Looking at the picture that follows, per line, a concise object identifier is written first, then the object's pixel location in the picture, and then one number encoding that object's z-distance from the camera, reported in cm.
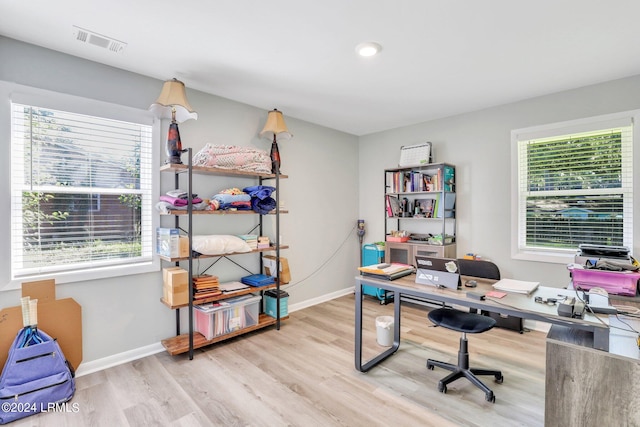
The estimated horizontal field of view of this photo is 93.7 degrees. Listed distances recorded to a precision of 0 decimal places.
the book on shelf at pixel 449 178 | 378
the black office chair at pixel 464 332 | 207
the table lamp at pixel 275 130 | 343
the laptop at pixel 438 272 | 207
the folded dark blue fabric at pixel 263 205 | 319
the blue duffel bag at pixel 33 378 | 192
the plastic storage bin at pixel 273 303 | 342
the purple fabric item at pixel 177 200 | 266
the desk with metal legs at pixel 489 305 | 144
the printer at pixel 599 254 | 233
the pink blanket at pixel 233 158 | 287
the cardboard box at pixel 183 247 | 268
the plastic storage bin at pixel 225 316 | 284
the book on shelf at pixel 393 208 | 427
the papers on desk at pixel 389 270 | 235
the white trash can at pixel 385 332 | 289
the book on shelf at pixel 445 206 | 379
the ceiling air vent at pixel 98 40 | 213
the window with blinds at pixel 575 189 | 291
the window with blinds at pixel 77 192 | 227
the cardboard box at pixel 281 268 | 345
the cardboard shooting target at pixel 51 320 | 211
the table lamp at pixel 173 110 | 262
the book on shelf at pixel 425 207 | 404
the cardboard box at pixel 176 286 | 265
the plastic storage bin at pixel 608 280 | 201
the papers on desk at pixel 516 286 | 195
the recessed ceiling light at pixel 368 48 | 228
